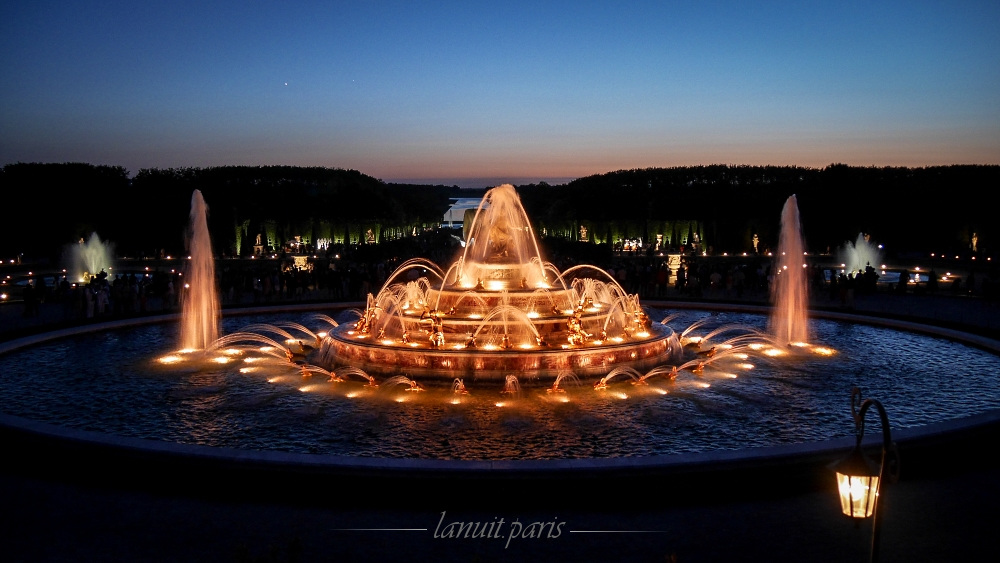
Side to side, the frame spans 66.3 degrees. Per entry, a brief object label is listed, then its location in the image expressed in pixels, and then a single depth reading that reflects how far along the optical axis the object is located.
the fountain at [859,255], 55.59
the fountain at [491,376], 12.76
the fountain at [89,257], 49.31
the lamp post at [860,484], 5.52
